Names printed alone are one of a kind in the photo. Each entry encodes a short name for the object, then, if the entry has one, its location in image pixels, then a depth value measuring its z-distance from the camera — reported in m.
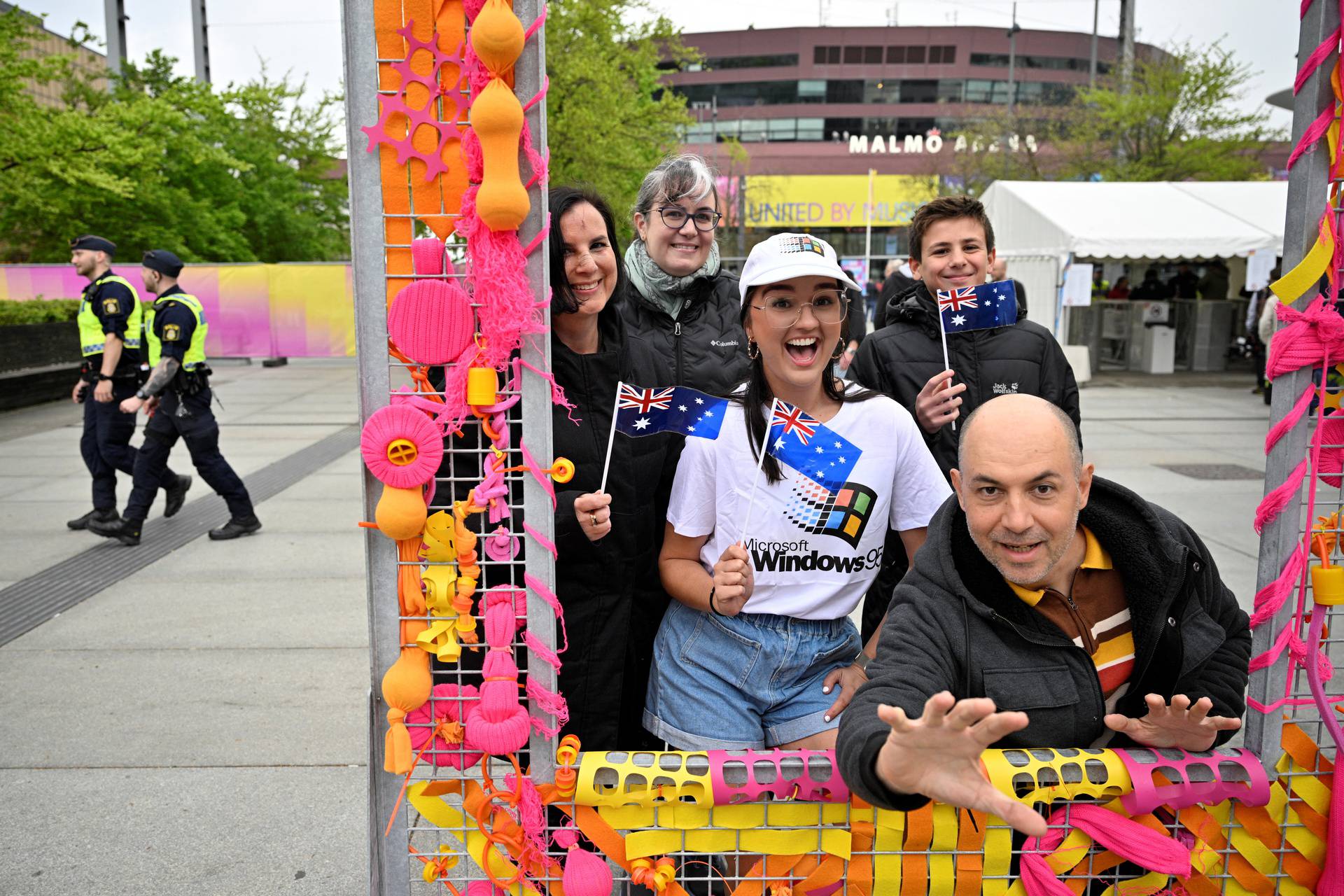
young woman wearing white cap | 2.31
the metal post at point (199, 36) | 21.62
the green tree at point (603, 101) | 17.81
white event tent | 15.79
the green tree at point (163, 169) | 13.94
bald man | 1.88
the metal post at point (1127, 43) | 24.19
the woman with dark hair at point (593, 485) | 2.61
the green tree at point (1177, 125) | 22.17
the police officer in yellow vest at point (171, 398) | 7.08
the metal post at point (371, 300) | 1.79
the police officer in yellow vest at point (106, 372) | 7.35
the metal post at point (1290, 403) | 1.91
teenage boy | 3.29
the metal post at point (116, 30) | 19.00
